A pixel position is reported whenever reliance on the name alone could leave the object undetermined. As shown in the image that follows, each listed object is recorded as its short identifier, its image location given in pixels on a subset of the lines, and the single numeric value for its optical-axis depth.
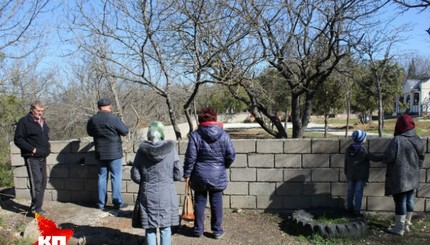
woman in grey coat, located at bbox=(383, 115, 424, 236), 4.63
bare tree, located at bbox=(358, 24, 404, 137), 9.40
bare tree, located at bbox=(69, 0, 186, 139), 6.75
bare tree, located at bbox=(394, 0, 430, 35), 6.09
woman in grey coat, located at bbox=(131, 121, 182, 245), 3.88
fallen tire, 4.54
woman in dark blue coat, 4.41
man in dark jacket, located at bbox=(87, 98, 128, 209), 5.45
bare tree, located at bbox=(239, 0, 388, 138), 8.18
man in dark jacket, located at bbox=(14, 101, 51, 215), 5.27
